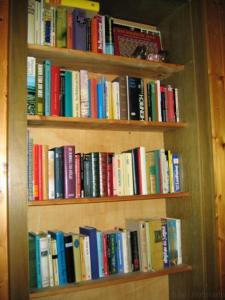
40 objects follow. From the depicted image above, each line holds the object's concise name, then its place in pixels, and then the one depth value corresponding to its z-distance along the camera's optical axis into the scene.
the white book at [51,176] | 1.34
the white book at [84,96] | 1.45
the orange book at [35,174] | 1.30
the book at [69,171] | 1.35
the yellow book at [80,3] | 1.43
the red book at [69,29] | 1.46
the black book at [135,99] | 1.55
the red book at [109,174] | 1.45
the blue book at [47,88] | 1.36
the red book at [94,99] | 1.48
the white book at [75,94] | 1.43
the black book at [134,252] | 1.50
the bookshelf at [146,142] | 1.41
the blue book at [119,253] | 1.46
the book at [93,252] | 1.39
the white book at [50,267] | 1.30
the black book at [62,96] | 1.41
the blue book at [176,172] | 1.61
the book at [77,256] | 1.35
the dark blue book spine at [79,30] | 1.47
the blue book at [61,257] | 1.33
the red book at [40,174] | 1.31
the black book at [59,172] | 1.34
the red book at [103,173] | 1.44
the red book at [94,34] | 1.51
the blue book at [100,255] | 1.41
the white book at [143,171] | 1.53
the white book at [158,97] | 1.61
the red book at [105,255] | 1.43
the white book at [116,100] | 1.53
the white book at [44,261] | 1.29
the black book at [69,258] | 1.34
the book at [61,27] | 1.43
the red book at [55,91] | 1.38
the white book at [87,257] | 1.38
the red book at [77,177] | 1.38
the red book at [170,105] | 1.66
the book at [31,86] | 1.31
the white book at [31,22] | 1.35
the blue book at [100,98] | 1.49
